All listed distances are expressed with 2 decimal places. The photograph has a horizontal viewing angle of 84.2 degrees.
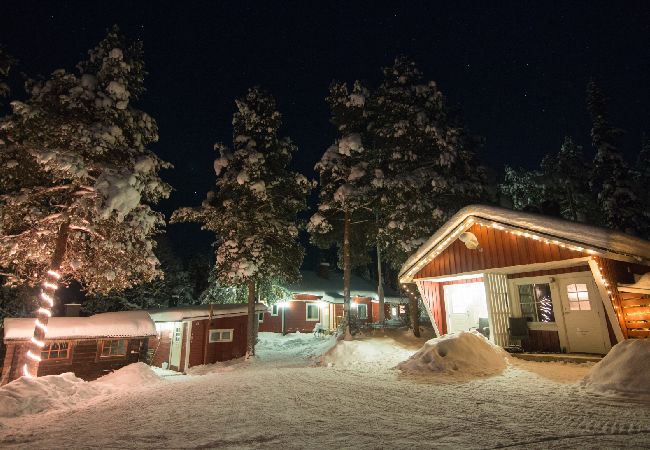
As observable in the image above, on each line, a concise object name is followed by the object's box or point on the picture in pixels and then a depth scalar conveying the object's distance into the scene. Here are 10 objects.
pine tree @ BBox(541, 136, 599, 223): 29.47
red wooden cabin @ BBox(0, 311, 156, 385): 14.45
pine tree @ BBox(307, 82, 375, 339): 19.61
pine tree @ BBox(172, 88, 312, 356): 19.73
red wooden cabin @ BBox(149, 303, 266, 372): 19.56
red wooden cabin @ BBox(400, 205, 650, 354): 10.30
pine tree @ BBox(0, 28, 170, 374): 12.59
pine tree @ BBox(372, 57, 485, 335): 18.83
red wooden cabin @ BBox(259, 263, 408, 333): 32.66
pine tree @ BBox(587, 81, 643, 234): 23.62
